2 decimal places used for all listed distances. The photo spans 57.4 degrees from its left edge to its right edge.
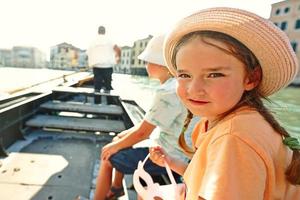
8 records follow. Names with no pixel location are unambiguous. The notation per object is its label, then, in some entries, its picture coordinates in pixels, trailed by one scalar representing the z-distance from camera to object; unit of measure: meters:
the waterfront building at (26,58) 99.56
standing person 5.31
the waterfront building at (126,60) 73.19
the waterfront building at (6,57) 101.06
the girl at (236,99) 0.64
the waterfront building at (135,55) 63.58
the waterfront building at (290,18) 33.38
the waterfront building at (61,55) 85.12
